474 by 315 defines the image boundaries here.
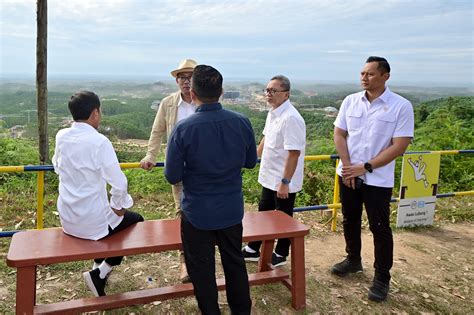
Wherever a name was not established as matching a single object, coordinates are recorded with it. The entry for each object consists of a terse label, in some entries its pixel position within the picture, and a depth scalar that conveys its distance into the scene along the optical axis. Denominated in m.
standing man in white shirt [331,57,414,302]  3.29
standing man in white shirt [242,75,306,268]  3.45
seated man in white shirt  2.62
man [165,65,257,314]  2.41
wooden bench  2.58
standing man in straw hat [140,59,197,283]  3.47
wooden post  5.06
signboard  5.18
